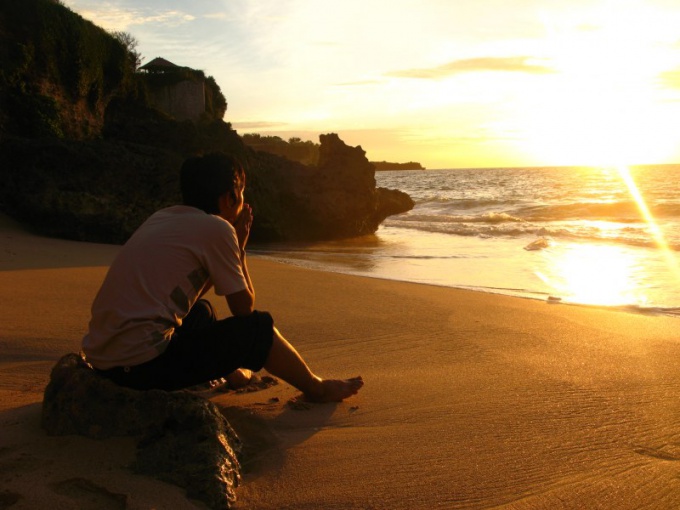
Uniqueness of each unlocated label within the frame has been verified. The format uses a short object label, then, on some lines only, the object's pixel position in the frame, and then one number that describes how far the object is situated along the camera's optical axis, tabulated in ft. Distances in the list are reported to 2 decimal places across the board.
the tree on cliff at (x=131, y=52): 54.05
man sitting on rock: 8.79
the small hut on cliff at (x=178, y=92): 62.34
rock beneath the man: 7.82
